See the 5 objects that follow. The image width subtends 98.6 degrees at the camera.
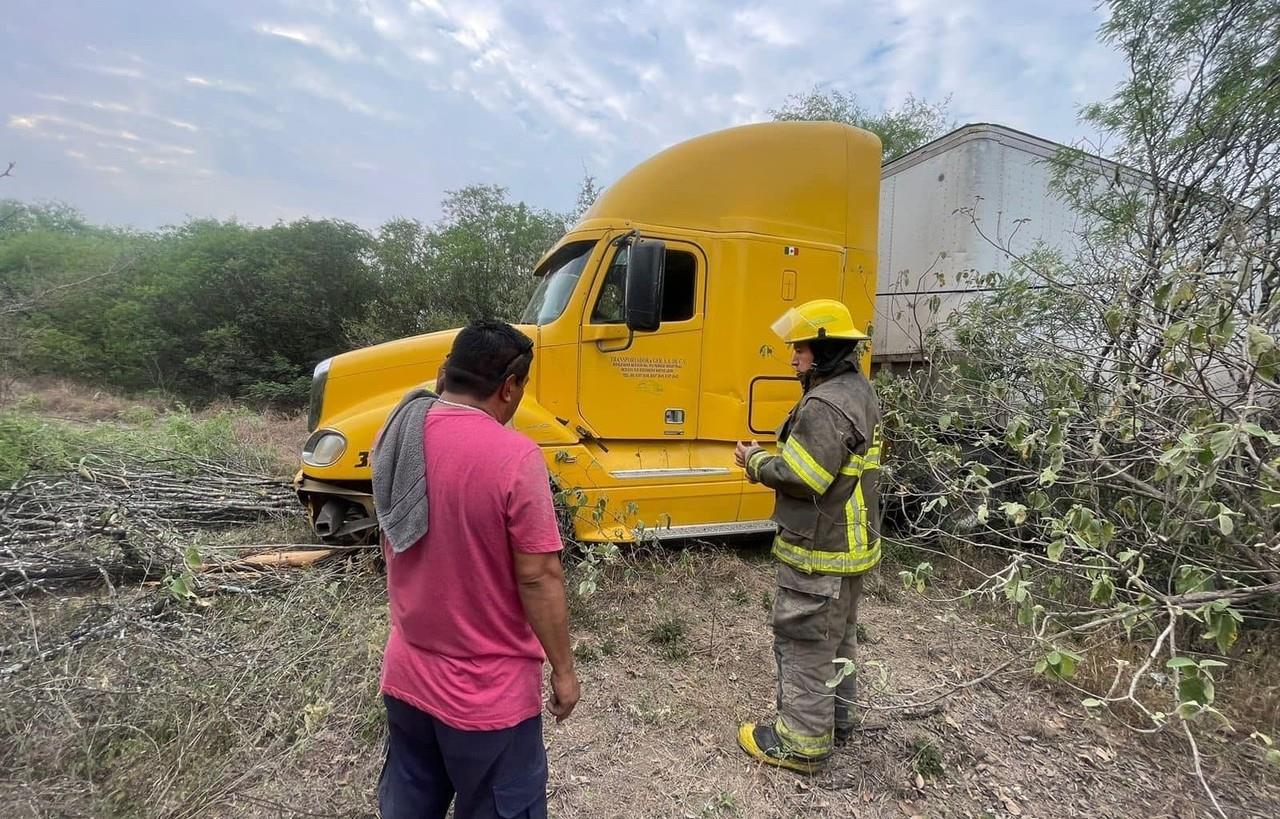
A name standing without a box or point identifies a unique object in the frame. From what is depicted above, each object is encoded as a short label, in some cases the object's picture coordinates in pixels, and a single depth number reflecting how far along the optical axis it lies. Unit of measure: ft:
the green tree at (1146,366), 6.04
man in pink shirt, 4.16
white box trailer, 15.30
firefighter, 6.82
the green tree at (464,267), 44.80
